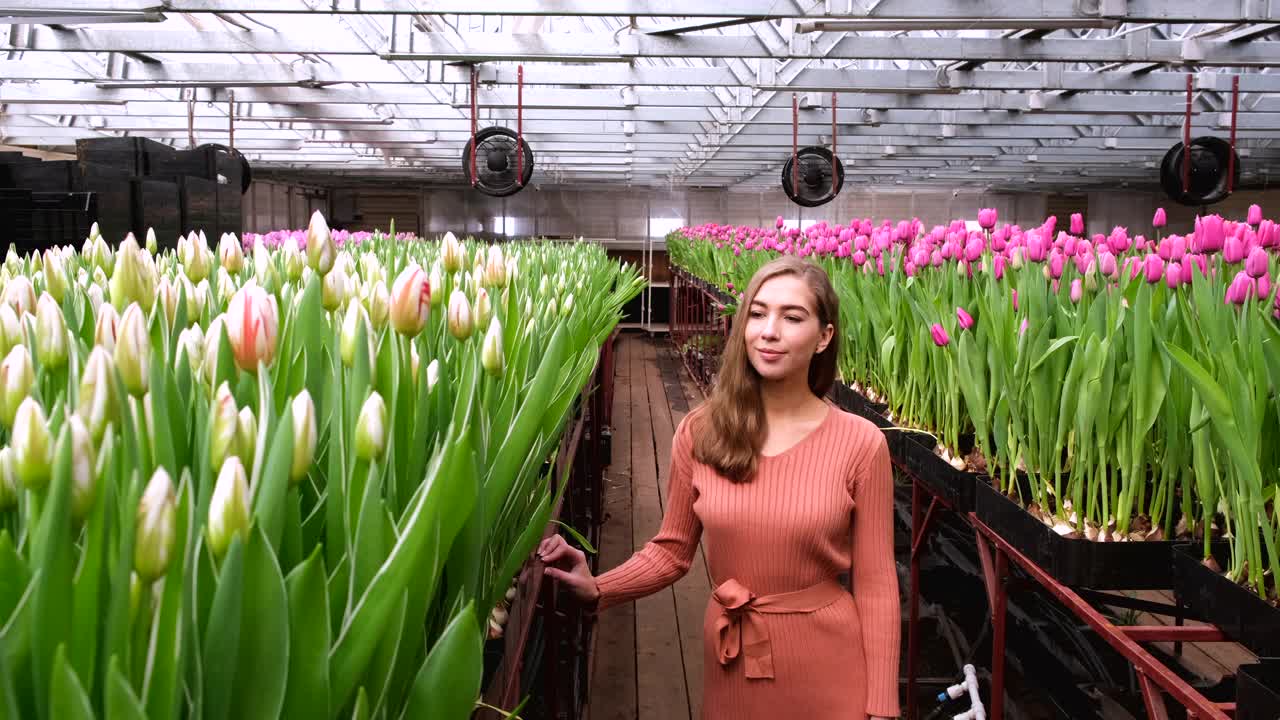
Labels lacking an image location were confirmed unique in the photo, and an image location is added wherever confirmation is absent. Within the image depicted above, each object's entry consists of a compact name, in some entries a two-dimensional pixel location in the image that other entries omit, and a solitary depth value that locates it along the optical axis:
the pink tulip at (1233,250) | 1.99
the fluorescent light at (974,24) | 5.68
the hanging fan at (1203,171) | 7.60
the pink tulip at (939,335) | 2.15
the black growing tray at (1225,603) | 1.29
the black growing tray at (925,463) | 2.10
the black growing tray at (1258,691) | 1.07
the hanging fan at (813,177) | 8.68
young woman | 1.62
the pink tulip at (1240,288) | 1.74
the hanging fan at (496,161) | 7.07
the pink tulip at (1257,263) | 1.77
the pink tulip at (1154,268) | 1.94
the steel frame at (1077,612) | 1.29
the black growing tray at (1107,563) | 1.64
